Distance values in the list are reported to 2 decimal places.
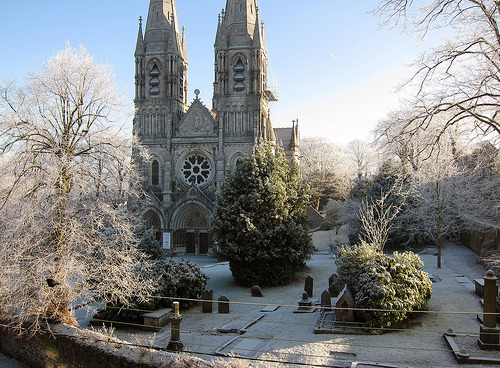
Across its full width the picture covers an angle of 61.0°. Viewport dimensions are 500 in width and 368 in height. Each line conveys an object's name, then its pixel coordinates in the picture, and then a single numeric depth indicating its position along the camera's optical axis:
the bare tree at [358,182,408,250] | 27.31
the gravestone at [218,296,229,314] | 15.93
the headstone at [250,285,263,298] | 19.64
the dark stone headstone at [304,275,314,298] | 18.91
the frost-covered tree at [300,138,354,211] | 56.69
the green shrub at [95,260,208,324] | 14.74
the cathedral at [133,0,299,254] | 35.47
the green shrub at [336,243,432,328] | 12.28
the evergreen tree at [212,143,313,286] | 21.16
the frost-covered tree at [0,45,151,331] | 11.27
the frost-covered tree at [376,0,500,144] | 9.40
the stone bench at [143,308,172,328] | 14.20
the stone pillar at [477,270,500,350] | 9.89
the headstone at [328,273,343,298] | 17.56
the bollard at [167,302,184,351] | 9.64
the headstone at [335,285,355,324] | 12.87
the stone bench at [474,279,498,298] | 15.15
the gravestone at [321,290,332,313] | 15.27
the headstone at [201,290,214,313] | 16.17
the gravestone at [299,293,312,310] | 15.35
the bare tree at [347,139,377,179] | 64.62
